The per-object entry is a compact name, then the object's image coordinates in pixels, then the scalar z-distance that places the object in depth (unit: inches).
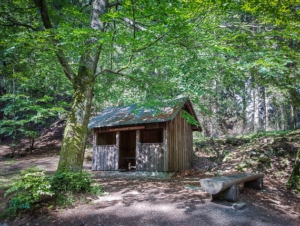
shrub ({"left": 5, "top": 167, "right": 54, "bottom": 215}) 179.8
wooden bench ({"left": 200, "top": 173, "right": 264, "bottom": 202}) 195.6
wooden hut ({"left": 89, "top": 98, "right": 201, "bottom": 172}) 420.2
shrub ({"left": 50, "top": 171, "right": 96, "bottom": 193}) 214.8
